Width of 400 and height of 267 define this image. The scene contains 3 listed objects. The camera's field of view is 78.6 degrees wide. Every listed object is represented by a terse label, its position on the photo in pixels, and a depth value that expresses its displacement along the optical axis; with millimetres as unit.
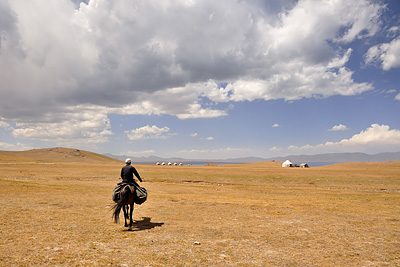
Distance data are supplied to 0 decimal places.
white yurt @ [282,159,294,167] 106650
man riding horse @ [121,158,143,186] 11438
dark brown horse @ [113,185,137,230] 10922
